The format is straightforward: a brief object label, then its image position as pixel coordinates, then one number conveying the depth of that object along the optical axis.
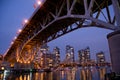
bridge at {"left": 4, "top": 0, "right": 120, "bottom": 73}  11.14
